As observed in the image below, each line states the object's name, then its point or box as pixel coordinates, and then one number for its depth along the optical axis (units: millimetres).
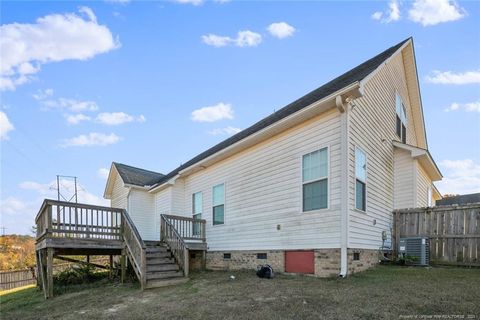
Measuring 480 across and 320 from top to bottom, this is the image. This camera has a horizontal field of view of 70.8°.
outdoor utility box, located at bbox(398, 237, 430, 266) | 9117
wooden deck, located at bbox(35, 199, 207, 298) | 9719
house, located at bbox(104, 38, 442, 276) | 8195
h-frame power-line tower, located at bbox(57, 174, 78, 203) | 29906
